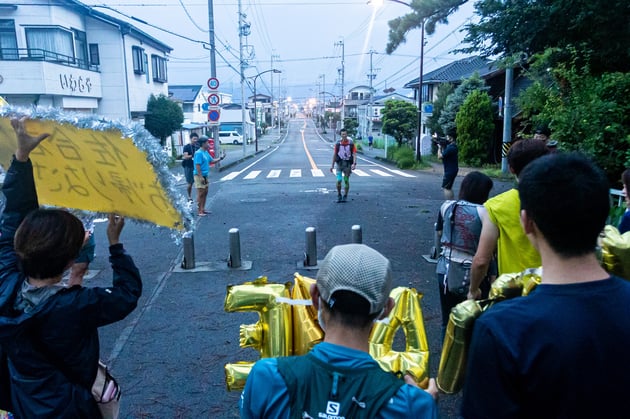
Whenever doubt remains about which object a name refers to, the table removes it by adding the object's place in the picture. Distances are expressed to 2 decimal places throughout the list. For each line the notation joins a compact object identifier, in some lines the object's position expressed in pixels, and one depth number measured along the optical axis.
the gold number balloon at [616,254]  1.90
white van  57.50
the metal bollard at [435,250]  7.03
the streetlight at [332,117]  68.96
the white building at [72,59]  19.14
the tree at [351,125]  60.74
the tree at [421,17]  9.01
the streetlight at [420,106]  24.86
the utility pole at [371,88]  55.00
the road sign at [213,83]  20.69
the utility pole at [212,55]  22.33
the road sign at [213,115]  20.38
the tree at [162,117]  28.25
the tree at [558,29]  7.27
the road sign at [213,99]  20.20
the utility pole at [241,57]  34.97
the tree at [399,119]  32.82
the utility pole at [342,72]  65.87
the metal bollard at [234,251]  6.90
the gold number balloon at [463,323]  1.64
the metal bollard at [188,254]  6.97
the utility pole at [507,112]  17.09
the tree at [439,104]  31.16
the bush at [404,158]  25.37
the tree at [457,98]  26.88
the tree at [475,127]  24.34
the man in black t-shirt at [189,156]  11.72
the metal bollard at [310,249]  6.94
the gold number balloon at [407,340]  1.91
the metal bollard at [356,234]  7.03
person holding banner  1.87
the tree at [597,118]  7.87
